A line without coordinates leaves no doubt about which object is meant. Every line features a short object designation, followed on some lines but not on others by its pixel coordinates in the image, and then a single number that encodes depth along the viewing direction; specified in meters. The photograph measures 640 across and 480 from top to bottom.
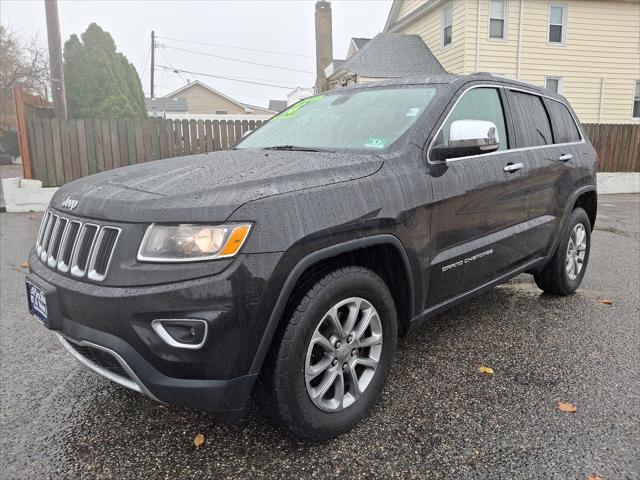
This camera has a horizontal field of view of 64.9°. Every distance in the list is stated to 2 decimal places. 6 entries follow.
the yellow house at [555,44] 15.62
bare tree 27.78
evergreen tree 19.31
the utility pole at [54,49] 10.53
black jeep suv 1.90
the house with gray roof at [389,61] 15.92
